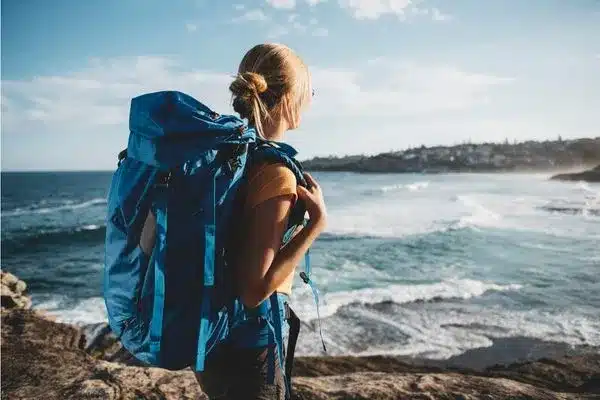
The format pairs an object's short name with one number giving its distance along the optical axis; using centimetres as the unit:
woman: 128
